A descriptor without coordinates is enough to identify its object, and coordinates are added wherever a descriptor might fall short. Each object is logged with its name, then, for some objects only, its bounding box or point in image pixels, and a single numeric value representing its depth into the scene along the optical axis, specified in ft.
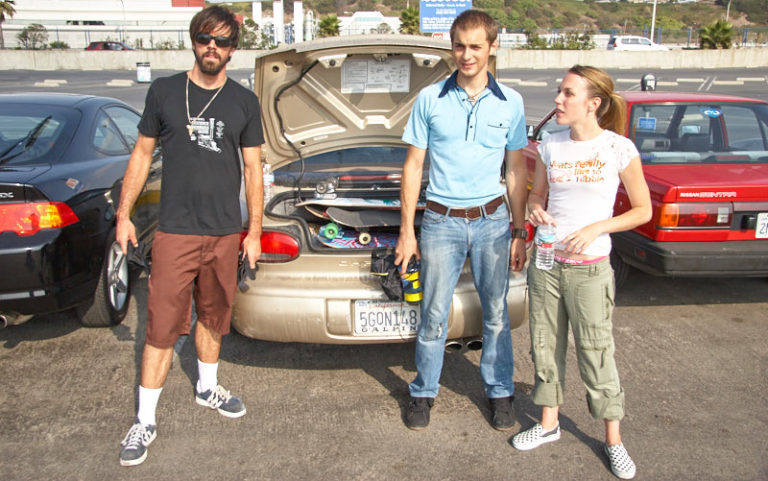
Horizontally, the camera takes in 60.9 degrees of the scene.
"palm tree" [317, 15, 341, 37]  118.42
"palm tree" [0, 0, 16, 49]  123.75
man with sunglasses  9.37
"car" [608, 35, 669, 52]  130.11
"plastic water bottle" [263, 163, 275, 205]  12.75
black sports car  11.74
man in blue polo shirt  9.53
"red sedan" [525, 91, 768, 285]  13.87
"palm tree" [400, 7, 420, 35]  118.42
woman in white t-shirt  8.95
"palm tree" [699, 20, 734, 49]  118.01
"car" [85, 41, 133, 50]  136.77
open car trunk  12.00
